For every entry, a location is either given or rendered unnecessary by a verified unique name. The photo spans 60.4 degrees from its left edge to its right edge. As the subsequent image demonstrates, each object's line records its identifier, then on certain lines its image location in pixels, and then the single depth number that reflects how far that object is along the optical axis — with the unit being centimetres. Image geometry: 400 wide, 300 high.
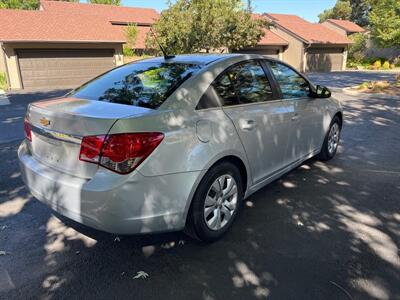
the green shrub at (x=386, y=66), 3466
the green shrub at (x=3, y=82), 1859
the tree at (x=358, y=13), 6275
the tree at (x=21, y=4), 4581
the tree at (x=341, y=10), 6001
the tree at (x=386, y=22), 1998
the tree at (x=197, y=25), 1859
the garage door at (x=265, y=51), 2779
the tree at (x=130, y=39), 2316
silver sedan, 249
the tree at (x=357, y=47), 3956
